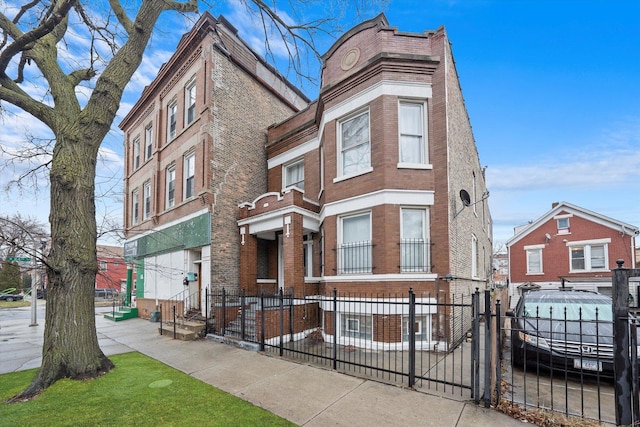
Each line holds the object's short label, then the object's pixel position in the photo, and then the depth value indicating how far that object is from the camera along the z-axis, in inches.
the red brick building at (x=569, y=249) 895.7
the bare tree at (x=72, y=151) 239.1
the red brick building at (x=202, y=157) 488.1
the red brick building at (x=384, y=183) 361.1
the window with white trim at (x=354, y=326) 359.6
